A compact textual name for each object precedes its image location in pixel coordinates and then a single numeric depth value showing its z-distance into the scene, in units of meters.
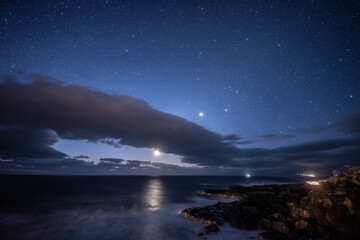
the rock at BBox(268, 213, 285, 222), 17.28
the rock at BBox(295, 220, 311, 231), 14.82
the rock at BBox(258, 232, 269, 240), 14.69
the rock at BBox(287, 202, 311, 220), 16.32
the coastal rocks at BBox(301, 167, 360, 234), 12.66
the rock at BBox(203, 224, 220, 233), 17.32
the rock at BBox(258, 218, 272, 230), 17.12
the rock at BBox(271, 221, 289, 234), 15.26
